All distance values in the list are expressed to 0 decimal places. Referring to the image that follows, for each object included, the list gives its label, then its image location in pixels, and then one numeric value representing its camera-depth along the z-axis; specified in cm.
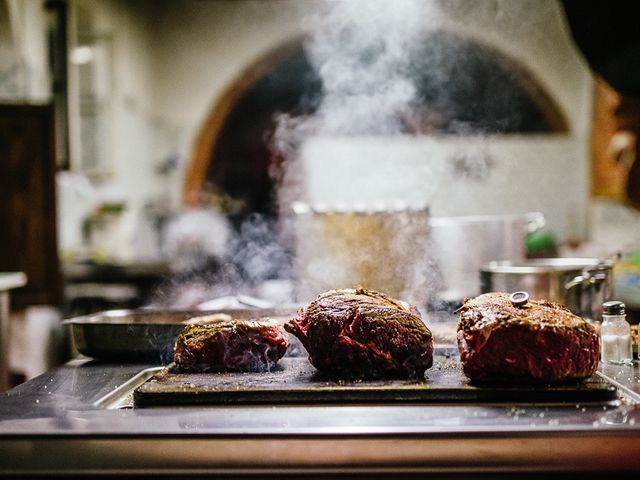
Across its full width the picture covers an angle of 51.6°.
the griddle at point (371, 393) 148
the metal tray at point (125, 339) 206
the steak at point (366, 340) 164
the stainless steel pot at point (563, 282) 228
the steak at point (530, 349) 152
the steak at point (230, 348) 178
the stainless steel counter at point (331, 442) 124
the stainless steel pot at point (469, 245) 310
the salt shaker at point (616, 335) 188
